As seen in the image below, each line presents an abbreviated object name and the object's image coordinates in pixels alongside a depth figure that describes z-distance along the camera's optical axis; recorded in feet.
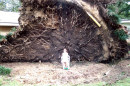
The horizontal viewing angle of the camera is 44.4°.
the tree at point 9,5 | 85.56
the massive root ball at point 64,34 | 26.78
